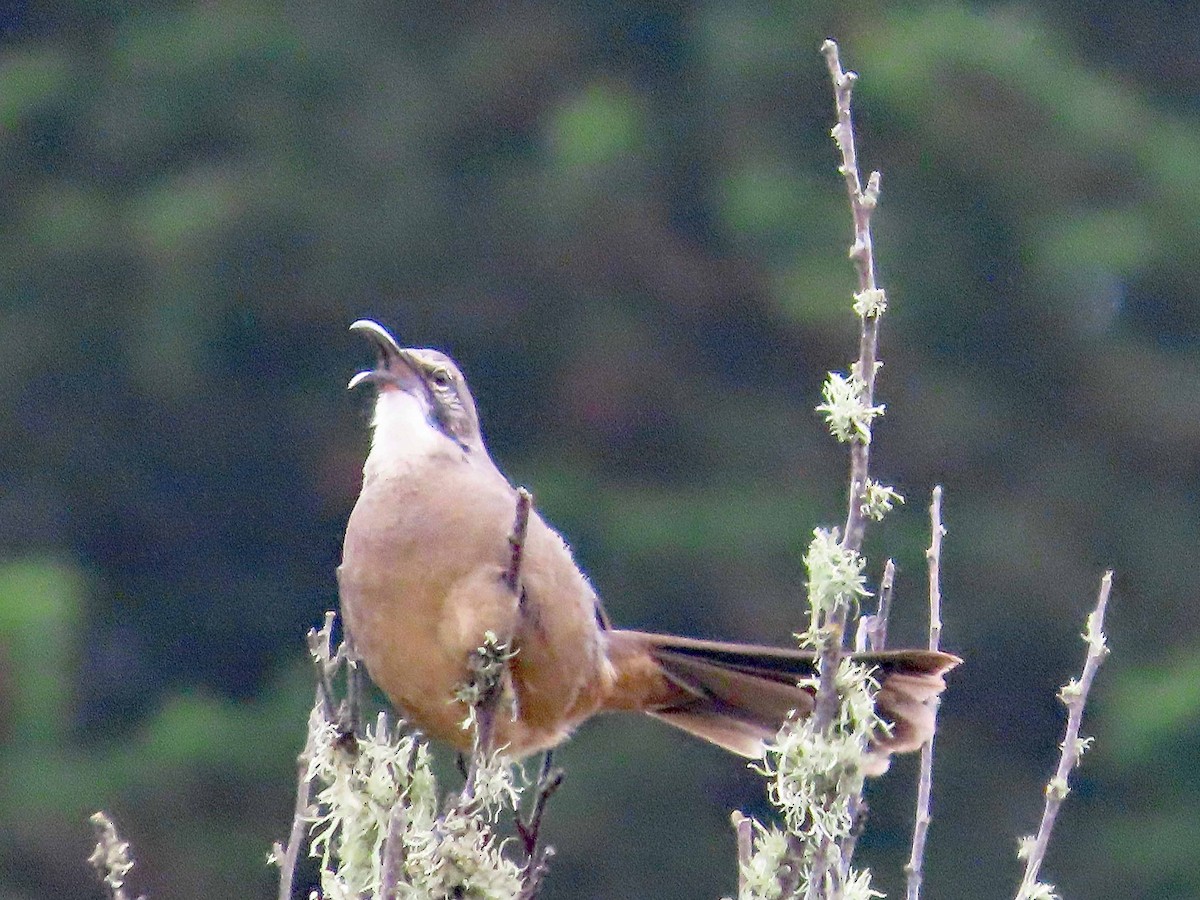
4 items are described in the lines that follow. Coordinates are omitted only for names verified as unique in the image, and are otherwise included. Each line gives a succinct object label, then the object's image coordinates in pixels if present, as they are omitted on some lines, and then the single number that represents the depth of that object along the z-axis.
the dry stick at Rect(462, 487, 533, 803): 5.62
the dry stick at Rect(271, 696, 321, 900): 5.76
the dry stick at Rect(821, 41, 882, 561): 5.43
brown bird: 7.20
